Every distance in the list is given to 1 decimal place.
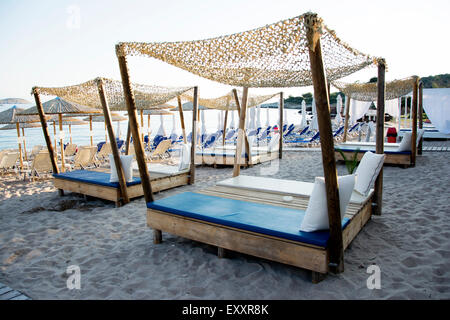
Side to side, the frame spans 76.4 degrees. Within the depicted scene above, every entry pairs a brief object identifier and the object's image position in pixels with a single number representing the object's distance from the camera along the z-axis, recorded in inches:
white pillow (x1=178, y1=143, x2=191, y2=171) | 250.8
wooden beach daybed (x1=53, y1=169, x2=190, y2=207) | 195.6
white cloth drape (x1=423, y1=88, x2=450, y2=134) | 458.8
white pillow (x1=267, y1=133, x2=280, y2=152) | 365.1
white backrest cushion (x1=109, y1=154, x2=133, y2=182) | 198.7
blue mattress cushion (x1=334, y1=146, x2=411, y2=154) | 290.8
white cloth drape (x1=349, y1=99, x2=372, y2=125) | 599.8
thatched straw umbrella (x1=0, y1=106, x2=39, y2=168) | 309.1
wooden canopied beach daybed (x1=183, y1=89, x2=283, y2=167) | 325.2
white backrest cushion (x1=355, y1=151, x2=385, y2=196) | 143.5
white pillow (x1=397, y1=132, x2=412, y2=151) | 289.5
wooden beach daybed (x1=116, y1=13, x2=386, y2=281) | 88.1
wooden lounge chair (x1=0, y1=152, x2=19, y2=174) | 294.7
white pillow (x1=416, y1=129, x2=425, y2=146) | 312.2
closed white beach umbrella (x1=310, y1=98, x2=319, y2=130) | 600.8
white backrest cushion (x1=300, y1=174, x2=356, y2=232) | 94.3
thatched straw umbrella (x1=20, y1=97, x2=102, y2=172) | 264.4
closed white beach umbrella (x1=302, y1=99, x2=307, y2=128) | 690.5
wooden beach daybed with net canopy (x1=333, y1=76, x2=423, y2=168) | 284.0
